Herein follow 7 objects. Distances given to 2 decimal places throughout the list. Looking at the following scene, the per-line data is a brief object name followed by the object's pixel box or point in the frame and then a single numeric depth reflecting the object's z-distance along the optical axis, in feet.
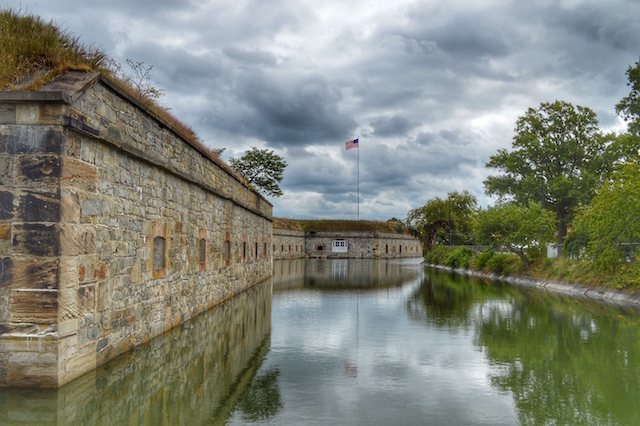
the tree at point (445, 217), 192.65
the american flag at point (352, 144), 169.33
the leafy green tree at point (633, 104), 105.29
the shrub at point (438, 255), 152.46
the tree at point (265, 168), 159.12
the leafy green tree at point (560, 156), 130.31
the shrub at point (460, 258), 125.81
